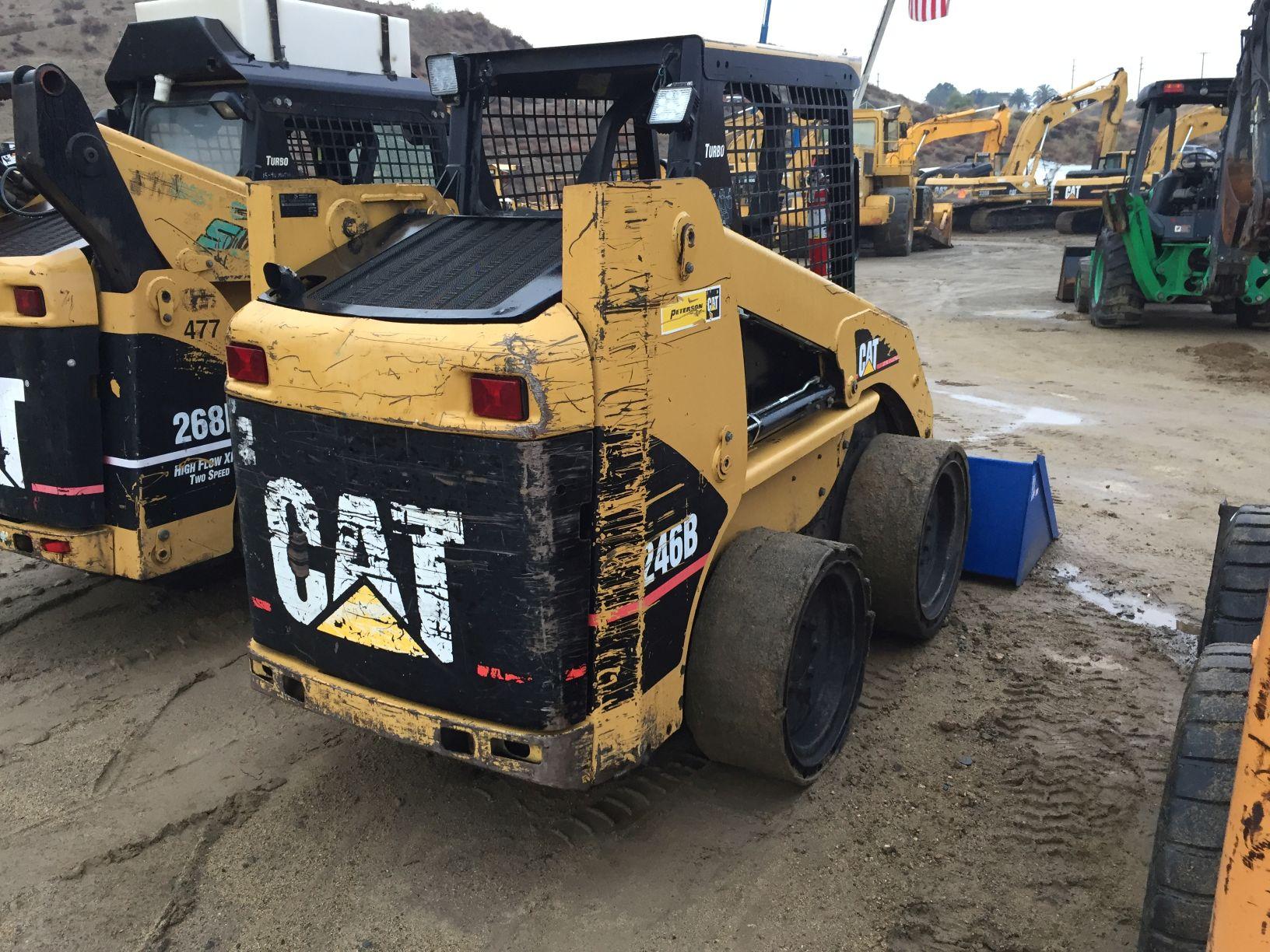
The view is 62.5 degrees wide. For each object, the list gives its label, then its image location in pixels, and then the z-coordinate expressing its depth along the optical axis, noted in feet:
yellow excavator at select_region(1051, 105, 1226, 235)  68.74
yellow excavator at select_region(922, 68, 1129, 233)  69.56
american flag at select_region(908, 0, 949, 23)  62.08
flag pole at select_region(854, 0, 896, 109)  60.70
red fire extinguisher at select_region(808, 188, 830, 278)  13.01
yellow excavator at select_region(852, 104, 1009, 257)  61.31
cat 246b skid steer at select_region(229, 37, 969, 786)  7.77
